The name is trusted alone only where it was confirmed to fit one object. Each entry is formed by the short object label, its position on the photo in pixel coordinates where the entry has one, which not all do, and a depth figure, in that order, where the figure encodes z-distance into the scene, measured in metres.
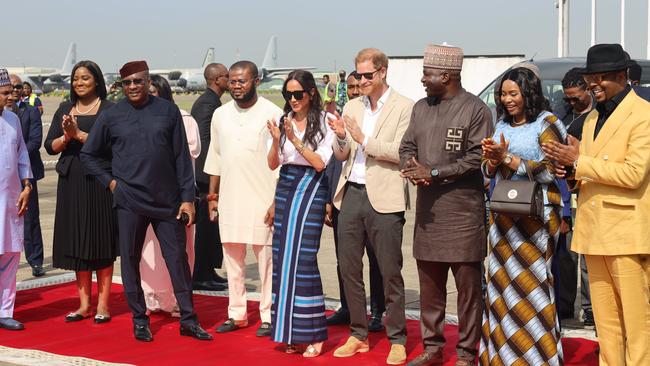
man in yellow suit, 5.55
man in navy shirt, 7.61
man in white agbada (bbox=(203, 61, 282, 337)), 7.79
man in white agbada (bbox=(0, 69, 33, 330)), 8.17
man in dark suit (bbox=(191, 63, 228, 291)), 9.69
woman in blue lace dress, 6.18
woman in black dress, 8.26
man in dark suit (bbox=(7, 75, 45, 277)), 10.60
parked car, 14.22
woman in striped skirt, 7.10
